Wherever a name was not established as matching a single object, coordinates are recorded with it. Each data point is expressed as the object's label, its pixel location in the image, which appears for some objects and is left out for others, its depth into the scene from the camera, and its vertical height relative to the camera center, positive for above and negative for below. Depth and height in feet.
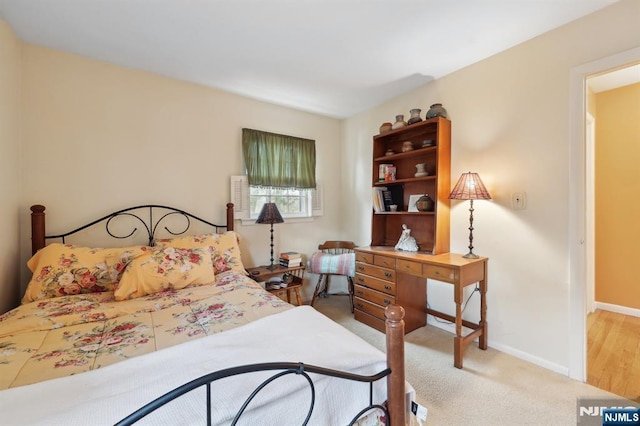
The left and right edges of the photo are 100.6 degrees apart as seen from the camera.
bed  2.52 -1.83
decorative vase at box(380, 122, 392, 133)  9.87 +3.16
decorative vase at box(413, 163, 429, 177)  8.86 +1.37
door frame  6.14 -0.31
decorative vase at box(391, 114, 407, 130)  9.30 +3.14
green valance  10.15 +2.14
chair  10.34 -2.04
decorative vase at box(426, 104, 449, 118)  8.50 +3.22
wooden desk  6.97 -2.22
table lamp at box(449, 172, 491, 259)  7.41 +0.57
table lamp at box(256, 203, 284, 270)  9.60 -0.11
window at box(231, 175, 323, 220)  10.01 +0.50
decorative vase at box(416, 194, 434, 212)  8.76 +0.24
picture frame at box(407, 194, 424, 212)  9.38 +0.32
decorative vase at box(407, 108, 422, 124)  8.93 +3.24
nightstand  9.19 -2.19
